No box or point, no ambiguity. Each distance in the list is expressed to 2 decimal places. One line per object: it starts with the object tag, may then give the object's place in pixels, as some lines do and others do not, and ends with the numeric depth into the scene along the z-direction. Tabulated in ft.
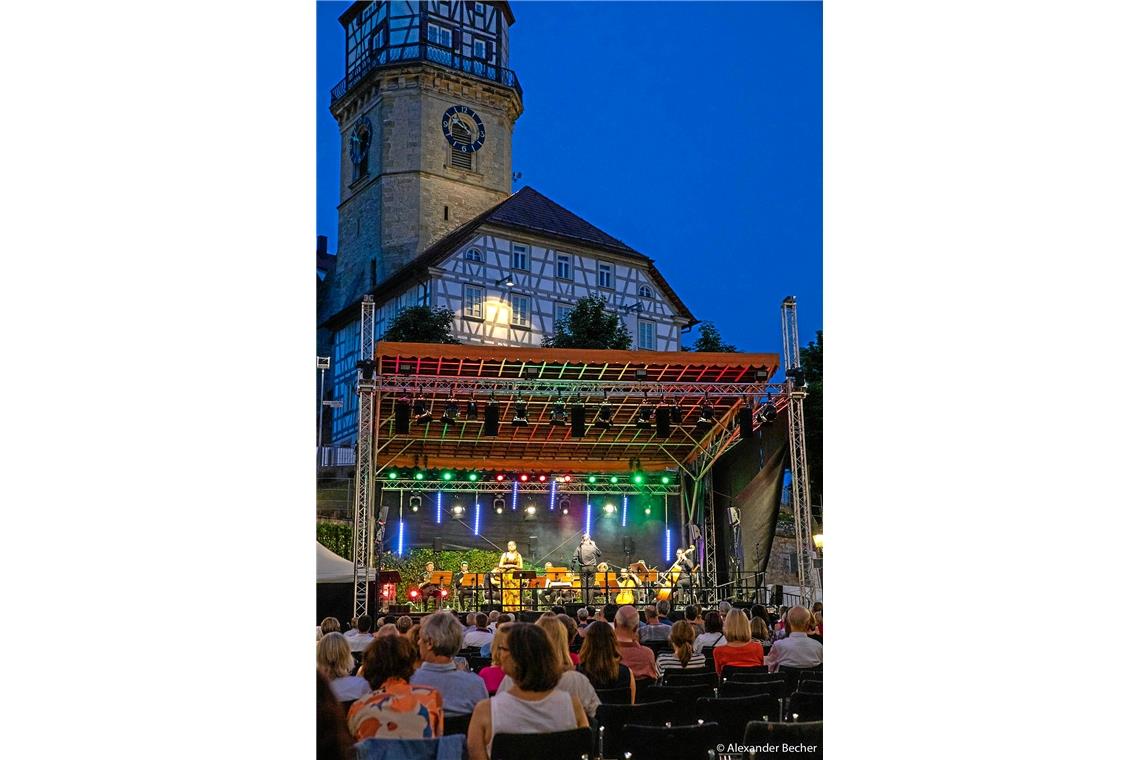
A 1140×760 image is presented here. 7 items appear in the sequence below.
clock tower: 87.66
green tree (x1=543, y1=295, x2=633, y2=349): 73.15
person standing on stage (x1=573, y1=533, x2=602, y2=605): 49.98
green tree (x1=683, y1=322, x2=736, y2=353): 82.17
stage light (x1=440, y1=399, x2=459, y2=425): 40.88
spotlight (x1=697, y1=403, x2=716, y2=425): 42.32
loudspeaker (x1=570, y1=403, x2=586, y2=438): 42.22
